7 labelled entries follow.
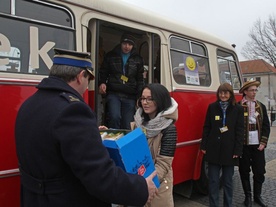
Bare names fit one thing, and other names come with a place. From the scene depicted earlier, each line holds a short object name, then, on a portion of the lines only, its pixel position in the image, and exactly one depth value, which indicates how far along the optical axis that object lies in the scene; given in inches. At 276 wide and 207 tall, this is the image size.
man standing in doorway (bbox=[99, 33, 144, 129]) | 158.1
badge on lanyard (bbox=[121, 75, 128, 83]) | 158.6
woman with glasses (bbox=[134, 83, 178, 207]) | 100.0
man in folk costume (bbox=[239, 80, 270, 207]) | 178.1
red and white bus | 98.9
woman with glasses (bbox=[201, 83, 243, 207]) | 156.8
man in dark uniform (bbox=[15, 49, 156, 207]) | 56.6
